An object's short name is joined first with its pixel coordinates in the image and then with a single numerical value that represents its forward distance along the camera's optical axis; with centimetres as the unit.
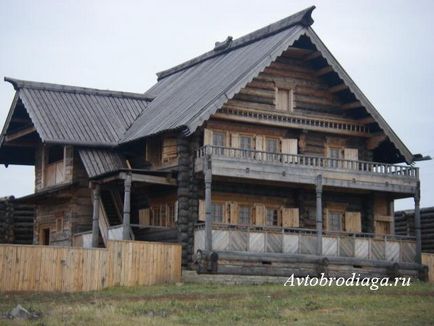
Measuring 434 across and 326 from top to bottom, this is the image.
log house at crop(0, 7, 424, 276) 3578
